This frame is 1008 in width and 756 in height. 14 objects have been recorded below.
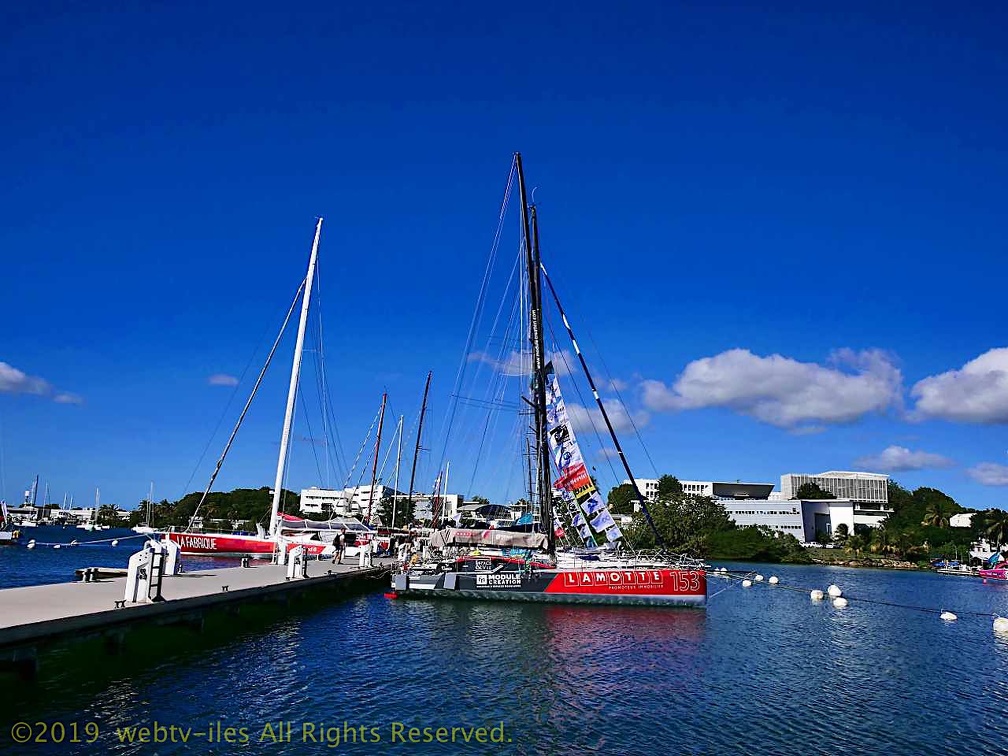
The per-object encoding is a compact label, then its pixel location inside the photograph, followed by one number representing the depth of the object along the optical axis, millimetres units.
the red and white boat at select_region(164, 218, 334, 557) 69188
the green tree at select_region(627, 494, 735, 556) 118125
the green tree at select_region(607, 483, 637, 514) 173000
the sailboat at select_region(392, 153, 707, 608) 40812
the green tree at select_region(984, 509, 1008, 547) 104875
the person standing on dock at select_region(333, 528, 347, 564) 54288
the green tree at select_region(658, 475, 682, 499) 186112
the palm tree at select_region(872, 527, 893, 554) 121188
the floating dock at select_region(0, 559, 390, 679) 18703
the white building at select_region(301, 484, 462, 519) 108875
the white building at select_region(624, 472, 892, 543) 154875
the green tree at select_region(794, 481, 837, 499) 190625
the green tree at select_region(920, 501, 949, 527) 129250
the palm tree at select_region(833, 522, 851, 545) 145000
